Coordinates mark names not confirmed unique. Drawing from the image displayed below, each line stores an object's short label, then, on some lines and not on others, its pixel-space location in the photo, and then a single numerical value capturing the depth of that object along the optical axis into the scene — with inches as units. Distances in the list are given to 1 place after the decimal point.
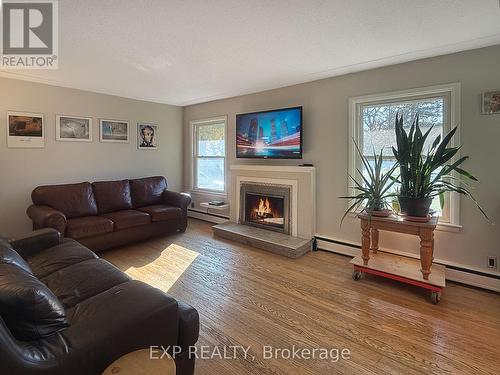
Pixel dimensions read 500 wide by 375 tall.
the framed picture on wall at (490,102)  99.3
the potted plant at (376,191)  105.6
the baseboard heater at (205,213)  199.3
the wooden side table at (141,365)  40.8
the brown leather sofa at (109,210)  132.7
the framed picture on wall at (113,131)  178.3
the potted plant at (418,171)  94.8
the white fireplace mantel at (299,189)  147.3
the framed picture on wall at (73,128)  160.2
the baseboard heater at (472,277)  102.1
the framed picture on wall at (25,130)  143.7
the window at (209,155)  201.6
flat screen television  151.5
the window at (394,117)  109.7
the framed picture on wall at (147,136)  197.9
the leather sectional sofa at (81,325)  41.8
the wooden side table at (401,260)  95.3
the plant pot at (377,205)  106.5
